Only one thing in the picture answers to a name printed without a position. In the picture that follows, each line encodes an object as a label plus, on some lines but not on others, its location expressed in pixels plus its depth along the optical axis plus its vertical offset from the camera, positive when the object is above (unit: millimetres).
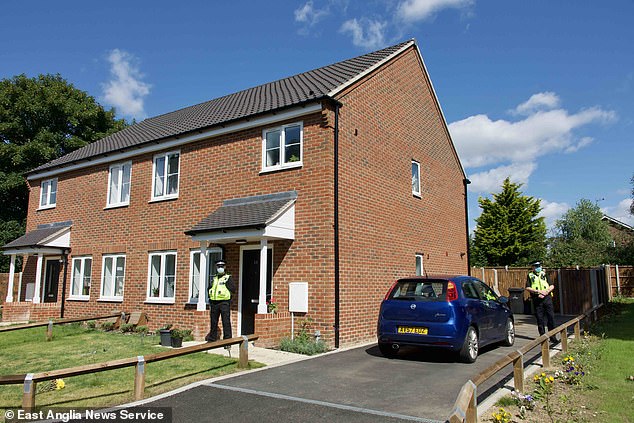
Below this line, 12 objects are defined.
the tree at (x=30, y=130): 27484 +9068
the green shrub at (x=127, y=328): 13844 -1459
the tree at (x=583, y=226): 31391 +5744
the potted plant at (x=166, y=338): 11158 -1413
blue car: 8398 -693
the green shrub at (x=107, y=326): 14362 -1461
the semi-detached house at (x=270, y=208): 11297 +2083
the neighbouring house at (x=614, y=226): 49812 +5924
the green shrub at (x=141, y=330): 13758 -1508
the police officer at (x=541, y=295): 10789 -381
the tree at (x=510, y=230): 36062 +3728
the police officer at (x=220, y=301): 10617 -524
